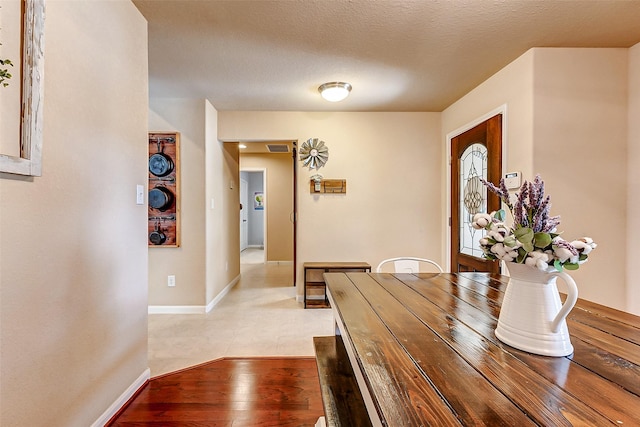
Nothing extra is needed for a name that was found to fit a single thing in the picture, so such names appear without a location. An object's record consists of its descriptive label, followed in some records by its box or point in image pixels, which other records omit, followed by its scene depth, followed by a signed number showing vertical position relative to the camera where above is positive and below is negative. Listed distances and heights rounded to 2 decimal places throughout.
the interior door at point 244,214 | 7.91 -0.15
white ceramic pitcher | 0.82 -0.31
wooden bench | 1.02 -0.76
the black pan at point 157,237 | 3.19 -0.32
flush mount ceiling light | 2.75 +1.15
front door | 2.61 +0.27
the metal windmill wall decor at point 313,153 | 3.53 +0.69
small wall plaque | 3.57 +0.29
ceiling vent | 4.97 +1.11
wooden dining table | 0.58 -0.41
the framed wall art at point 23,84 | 0.99 +0.45
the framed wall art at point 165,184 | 3.19 +0.27
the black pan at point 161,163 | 3.18 +0.50
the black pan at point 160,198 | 3.14 +0.12
